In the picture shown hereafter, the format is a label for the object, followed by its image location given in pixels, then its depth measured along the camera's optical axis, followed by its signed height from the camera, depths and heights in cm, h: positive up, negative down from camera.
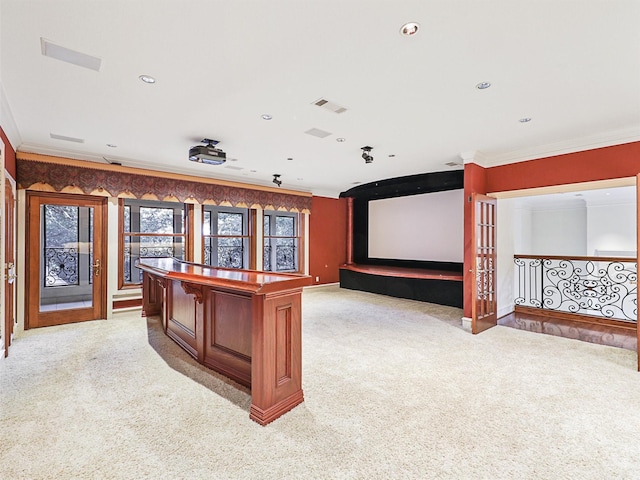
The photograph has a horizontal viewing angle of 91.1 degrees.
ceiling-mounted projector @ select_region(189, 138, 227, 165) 420 +119
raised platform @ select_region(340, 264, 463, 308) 637 -97
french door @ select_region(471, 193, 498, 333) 461 -36
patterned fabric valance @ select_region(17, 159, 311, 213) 469 +99
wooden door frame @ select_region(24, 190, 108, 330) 467 -6
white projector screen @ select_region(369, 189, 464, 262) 721 +34
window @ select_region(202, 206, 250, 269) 714 +9
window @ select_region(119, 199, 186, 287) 580 +16
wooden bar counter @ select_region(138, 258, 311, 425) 227 -75
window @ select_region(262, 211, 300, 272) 816 +0
